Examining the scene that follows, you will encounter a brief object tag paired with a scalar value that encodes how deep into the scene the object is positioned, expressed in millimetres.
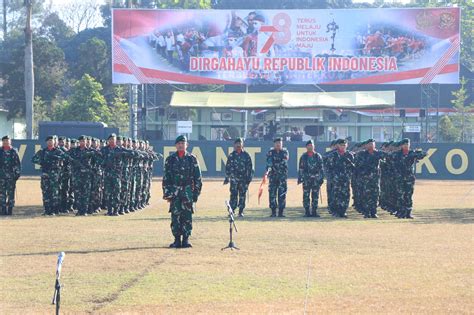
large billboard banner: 47156
